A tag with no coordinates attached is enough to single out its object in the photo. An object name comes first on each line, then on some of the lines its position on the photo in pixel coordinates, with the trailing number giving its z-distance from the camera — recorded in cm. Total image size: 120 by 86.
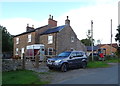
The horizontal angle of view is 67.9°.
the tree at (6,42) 2495
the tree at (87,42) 4392
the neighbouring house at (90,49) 3190
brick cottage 1644
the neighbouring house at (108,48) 3860
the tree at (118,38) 2403
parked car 831
